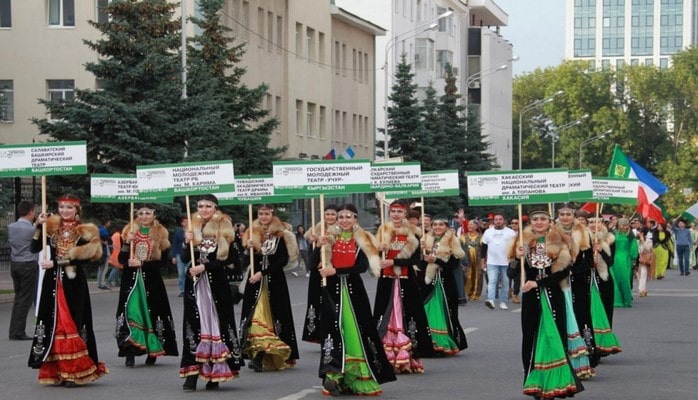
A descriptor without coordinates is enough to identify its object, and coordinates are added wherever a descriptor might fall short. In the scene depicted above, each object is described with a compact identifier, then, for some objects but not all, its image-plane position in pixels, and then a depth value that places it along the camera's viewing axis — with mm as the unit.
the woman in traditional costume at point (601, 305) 16672
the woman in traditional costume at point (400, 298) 15930
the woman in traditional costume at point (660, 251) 44125
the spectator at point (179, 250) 31078
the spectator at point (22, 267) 20438
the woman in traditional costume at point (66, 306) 14484
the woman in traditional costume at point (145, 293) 16469
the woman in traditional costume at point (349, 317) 13820
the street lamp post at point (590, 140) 129175
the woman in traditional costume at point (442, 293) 17938
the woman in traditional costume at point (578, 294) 14086
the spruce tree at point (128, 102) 36062
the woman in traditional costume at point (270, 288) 16203
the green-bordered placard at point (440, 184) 20891
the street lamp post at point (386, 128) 60441
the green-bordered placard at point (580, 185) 16578
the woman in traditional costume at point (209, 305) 14125
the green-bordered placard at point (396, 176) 18500
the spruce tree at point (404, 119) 64000
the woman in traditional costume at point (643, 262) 32625
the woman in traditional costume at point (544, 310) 12977
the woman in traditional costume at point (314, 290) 15109
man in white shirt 27873
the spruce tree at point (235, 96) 43656
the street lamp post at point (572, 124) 123762
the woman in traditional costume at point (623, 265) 27094
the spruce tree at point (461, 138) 69500
